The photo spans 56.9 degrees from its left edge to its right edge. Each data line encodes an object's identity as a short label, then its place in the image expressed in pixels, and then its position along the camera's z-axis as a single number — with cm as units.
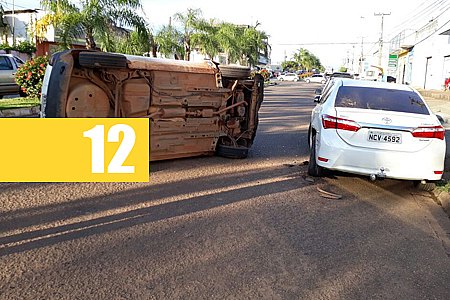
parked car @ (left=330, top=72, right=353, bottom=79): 2895
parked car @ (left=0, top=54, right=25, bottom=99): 1666
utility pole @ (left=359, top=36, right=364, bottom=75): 8788
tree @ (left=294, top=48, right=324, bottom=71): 12493
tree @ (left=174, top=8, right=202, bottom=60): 3384
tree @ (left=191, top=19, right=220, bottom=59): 3531
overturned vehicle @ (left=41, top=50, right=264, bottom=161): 592
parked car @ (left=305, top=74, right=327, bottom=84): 6398
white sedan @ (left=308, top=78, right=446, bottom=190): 568
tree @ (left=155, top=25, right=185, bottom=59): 3200
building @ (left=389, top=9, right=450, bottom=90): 3152
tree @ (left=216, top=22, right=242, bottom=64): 4078
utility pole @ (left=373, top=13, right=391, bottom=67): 5820
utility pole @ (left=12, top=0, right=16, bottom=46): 3179
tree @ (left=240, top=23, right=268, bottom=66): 4985
